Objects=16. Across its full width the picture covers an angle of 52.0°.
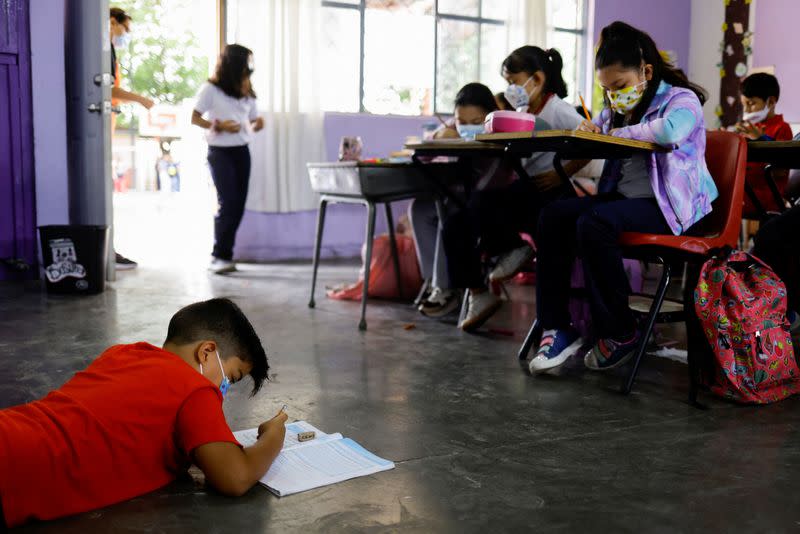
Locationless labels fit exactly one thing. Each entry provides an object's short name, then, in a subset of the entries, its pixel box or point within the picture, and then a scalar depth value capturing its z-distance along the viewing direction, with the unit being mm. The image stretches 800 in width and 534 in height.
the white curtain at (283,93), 5488
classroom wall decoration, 6653
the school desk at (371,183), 3184
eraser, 1769
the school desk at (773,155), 2398
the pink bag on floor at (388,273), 3977
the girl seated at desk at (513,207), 3031
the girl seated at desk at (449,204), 3293
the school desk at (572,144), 2129
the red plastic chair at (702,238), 2244
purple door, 4246
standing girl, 4938
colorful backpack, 2139
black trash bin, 3924
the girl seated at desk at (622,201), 2277
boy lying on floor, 1310
